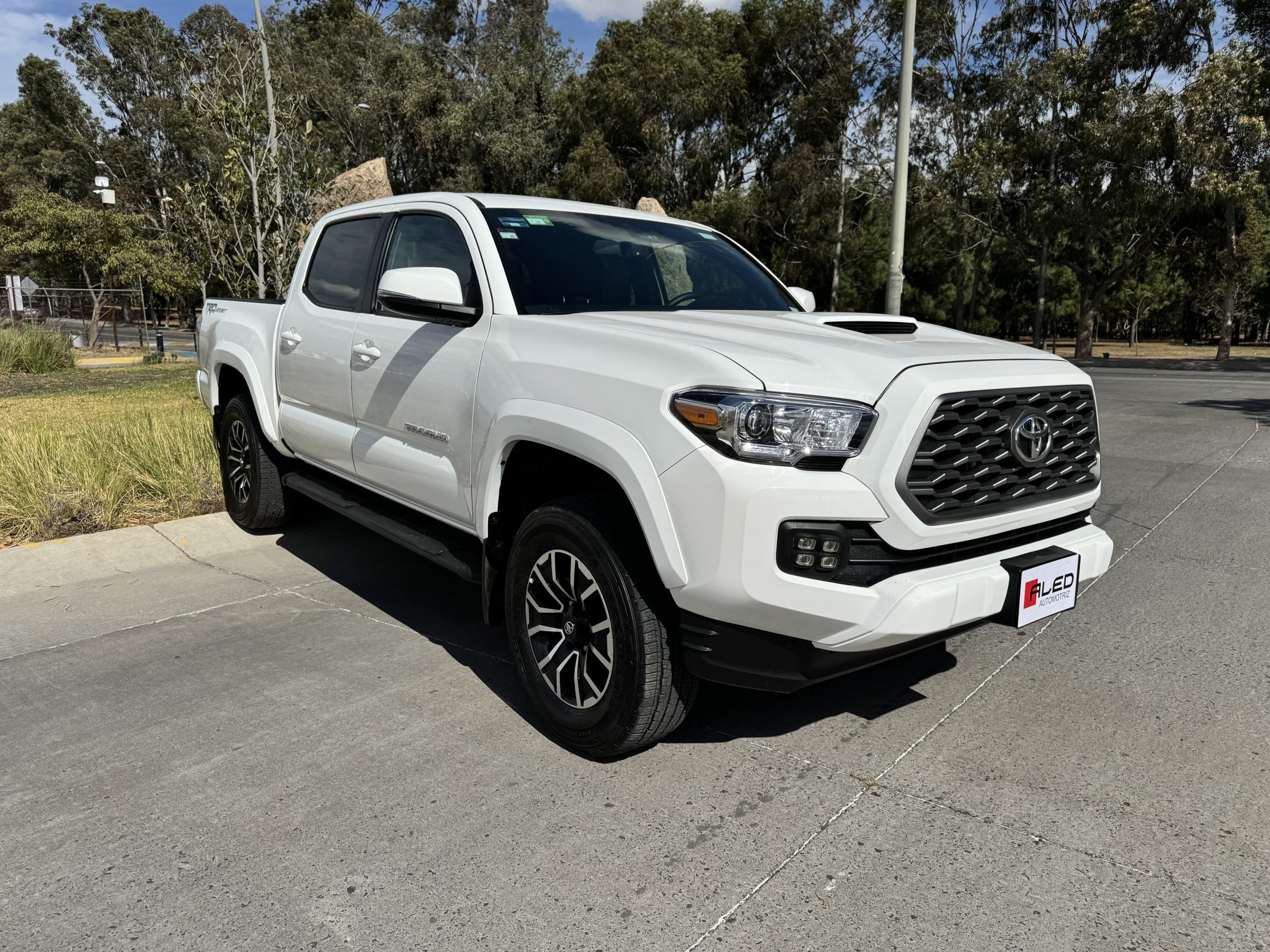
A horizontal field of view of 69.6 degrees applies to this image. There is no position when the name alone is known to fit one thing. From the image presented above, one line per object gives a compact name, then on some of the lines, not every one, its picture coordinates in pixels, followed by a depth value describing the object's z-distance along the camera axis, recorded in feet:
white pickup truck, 8.36
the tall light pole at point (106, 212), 94.38
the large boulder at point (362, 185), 51.93
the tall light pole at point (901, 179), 33.91
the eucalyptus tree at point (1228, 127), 81.15
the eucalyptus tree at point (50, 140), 162.81
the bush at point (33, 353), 55.16
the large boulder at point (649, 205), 61.72
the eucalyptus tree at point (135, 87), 155.74
